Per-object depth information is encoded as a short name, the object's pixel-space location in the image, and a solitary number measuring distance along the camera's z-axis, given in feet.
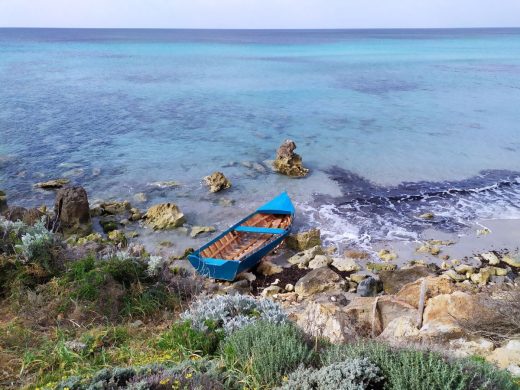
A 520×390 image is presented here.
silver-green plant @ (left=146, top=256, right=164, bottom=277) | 26.55
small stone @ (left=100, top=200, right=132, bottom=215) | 52.16
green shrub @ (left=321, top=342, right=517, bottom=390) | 12.64
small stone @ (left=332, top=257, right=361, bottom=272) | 41.01
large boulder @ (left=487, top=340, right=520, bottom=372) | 17.66
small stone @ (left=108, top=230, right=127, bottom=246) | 44.73
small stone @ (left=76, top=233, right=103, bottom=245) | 42.59
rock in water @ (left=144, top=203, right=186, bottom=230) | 48.91
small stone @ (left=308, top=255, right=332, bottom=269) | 41.65
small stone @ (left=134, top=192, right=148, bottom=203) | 56.34
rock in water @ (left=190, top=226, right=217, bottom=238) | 48.14
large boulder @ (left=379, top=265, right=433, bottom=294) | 36.78
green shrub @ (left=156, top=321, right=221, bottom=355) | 17.94
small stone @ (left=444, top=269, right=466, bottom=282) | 38.91
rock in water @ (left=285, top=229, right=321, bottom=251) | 45.44
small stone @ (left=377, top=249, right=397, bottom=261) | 43.65
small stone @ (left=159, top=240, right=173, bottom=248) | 45.83
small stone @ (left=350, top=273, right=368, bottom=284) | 38.86
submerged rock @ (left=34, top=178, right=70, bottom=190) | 58.44
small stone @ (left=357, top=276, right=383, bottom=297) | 36.24
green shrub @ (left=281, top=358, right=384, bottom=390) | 12.94
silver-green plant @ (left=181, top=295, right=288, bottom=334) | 18.72
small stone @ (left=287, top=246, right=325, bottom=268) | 42.42
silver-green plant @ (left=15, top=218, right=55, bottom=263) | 25.36
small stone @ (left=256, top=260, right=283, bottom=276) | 41.27
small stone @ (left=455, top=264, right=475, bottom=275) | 40.37
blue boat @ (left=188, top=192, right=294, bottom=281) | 38.32
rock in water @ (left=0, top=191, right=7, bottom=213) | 50.55
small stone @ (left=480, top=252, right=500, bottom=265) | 42.34
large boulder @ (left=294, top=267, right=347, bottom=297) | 37.11
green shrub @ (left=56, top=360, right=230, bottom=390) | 13.79
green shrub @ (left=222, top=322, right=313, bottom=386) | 14.78
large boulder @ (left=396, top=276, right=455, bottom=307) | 30.28
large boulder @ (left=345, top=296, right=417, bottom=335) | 26.08
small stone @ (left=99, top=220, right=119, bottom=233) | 48.57
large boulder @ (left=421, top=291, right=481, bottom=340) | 22.02
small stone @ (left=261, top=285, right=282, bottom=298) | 36.76
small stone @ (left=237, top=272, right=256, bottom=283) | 39.99
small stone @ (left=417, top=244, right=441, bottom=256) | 44.62
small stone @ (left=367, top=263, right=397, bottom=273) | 41.50
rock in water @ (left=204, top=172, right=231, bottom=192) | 58.85
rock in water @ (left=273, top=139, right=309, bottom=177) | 64.80
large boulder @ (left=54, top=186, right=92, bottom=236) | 47.19
